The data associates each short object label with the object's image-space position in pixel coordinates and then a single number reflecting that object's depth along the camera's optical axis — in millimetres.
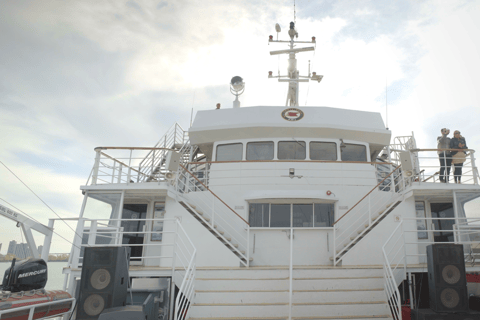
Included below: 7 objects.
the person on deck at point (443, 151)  10148
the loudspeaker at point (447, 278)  6309
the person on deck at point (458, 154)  9938
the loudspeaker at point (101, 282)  5973
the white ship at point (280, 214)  7492
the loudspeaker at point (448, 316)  6177
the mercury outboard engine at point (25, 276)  6061
